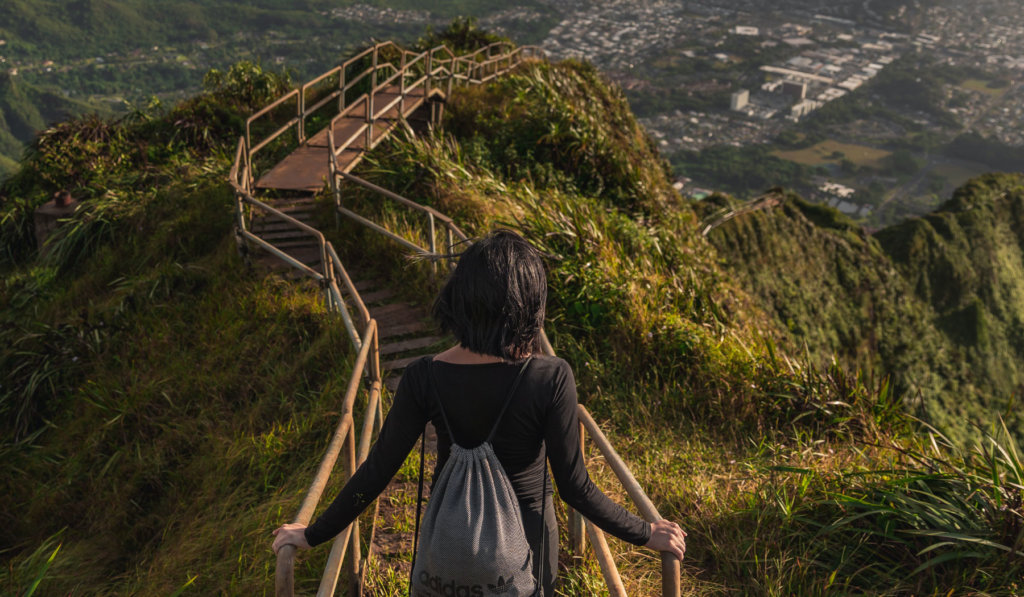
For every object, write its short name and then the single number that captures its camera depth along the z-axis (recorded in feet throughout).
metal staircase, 8.68
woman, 6.07
